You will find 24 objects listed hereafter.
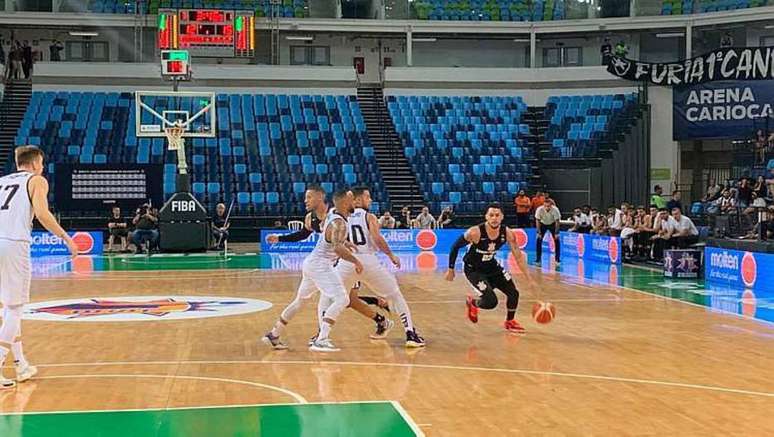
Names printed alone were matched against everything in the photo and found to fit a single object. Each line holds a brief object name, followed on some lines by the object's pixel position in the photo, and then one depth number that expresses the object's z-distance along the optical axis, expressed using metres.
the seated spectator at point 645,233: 23.09
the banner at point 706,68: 31.19
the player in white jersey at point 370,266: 10.46
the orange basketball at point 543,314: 11.20
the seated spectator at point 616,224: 24.50
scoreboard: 32.72
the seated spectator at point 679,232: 21.44
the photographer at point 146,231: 27.17
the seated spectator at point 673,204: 23.50
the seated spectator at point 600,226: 25.59
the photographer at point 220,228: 28.31
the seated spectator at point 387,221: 28.86
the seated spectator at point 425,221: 29.48
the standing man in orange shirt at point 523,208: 29.88
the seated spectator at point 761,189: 23.80
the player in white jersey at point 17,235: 7.97
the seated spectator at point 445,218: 29.92
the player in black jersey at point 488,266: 11.36
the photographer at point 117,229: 28.30
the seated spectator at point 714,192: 27.98
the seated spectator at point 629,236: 23.50
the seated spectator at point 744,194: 24.27
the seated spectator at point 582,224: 26.91
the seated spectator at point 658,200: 28.01
